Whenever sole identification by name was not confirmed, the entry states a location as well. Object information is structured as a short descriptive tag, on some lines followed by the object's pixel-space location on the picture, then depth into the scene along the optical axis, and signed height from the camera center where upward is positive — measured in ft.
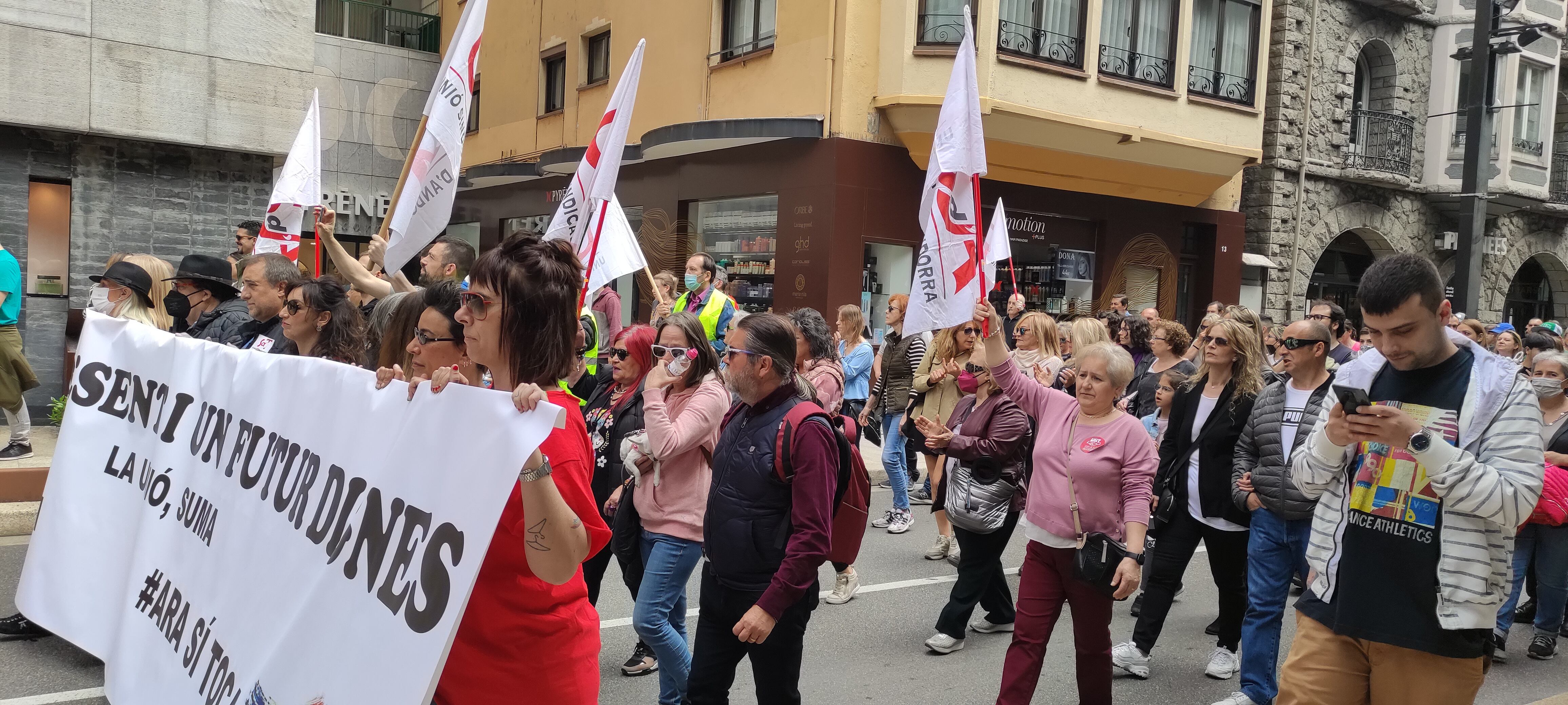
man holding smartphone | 10.51 -1.78
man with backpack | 12.55 -2.61
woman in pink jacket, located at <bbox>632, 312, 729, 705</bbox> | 14.49 -2.68
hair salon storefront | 50.83 +3.43
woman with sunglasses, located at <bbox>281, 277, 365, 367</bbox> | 16.56 -0.88
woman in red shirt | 8.42 -1.96
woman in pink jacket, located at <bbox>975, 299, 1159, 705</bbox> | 15.44 -2.82
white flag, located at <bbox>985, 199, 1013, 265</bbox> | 26.27 +1.35
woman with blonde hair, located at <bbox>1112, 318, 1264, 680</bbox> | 19.03 -3.26
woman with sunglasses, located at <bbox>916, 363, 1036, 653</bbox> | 19.53 -2.88
